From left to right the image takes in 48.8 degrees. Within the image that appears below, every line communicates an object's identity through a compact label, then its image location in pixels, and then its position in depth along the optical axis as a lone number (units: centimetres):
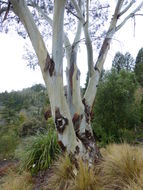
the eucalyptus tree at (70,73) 256
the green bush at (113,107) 534
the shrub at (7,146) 525
